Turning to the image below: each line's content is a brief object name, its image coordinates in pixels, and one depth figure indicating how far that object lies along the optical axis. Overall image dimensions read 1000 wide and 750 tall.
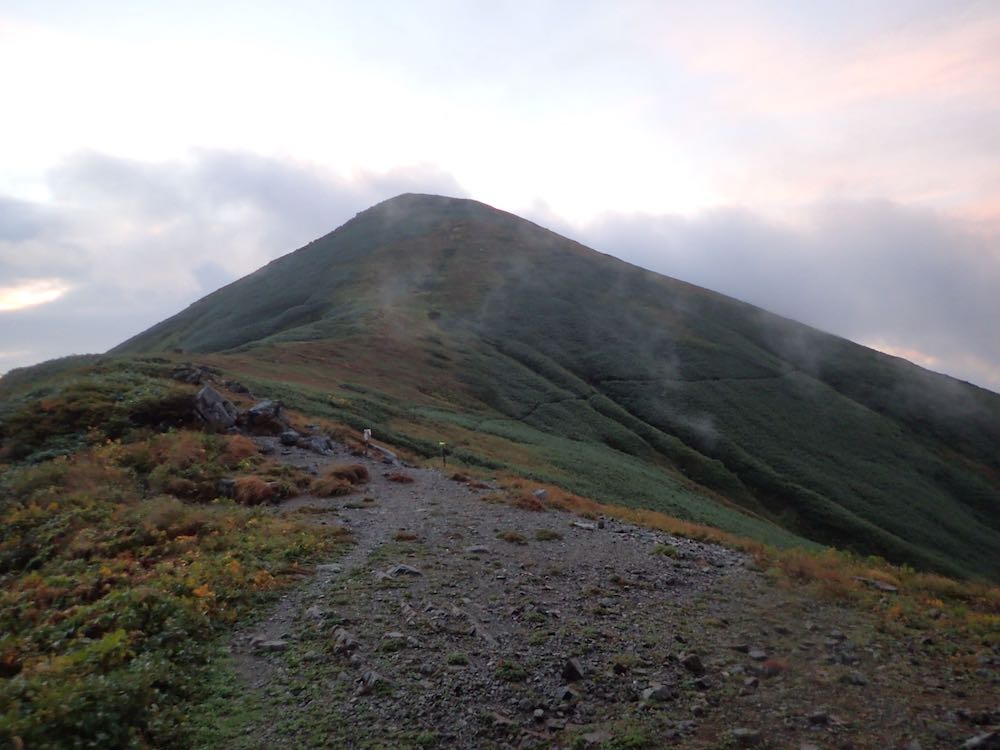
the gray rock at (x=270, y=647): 8.67
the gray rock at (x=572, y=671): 7.90
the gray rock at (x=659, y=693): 7.43
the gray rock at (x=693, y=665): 8.10
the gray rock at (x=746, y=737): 6.50
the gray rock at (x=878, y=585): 12.38
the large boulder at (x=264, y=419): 23.58
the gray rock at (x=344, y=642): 8.54
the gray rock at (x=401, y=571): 11.52
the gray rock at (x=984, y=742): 6.36
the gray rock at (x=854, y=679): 7.99
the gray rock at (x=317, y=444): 22.61
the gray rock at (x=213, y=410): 22.11
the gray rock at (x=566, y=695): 7.43
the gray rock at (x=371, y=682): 7.55
